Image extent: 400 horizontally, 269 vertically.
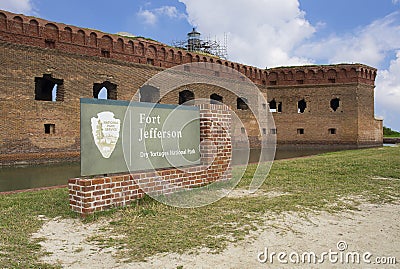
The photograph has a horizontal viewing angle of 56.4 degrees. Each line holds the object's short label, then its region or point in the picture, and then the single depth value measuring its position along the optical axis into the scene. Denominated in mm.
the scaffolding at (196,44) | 38500
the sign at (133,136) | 4840
